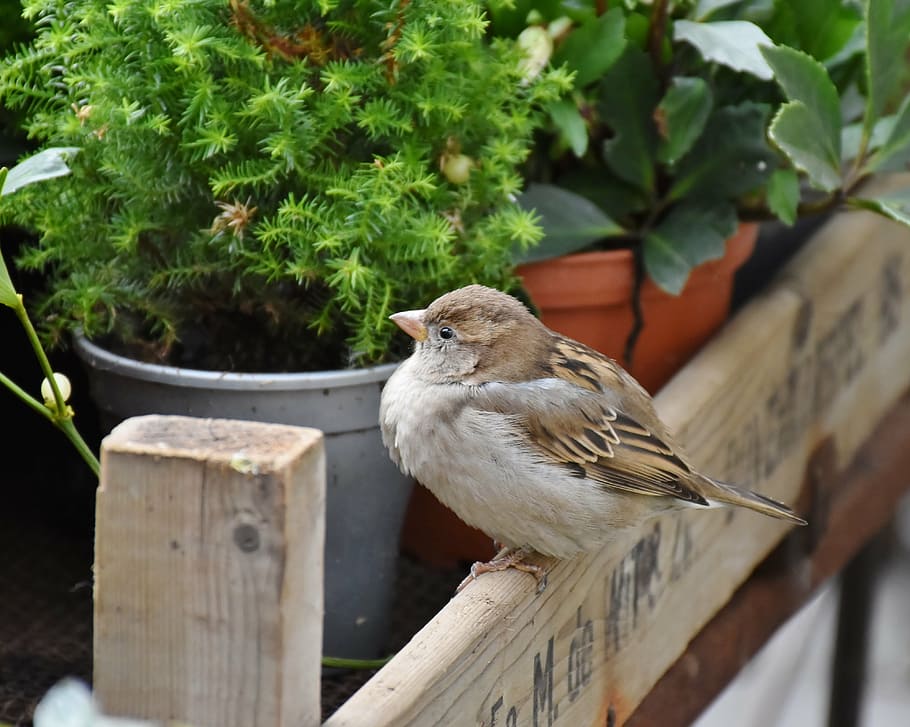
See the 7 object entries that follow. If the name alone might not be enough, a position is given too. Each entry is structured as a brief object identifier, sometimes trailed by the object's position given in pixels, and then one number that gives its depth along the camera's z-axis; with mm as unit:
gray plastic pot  2116
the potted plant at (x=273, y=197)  2107
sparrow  2118
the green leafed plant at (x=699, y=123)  2186
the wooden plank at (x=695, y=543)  2051
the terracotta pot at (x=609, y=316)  2221
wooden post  1964
